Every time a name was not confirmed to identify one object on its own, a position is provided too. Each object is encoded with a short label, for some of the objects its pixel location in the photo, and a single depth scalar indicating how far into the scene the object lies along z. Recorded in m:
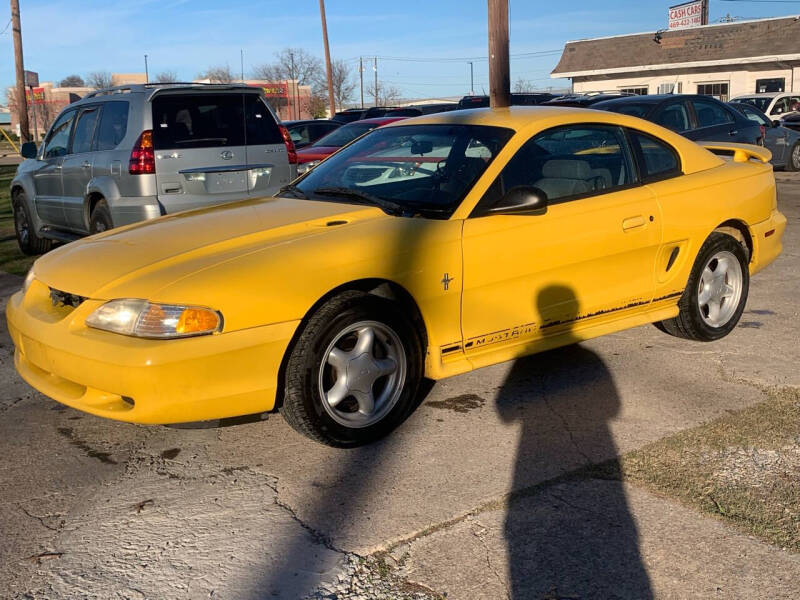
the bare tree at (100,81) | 93.68
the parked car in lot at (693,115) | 11.70
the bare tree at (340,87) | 88.12
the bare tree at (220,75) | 88.61
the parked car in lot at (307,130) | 17.38
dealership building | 34.02
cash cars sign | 47.28
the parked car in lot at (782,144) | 16.77
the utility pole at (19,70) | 28.22
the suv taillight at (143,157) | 7.43
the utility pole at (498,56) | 11.27
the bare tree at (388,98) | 109.42
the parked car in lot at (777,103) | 20.81
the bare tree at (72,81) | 112.62
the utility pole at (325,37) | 38.53
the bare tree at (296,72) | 89.50
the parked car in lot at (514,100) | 20.72
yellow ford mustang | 3.59
